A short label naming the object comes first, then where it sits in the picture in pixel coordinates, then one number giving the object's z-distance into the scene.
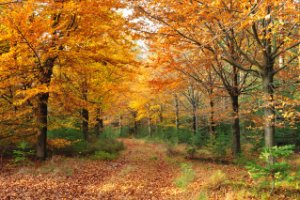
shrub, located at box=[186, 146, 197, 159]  14.56
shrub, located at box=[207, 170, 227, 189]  7.63
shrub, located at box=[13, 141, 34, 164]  10.31
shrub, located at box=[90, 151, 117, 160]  13.43
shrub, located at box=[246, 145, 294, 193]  6.05
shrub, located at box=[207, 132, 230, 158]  13.32
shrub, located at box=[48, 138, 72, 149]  11.82
